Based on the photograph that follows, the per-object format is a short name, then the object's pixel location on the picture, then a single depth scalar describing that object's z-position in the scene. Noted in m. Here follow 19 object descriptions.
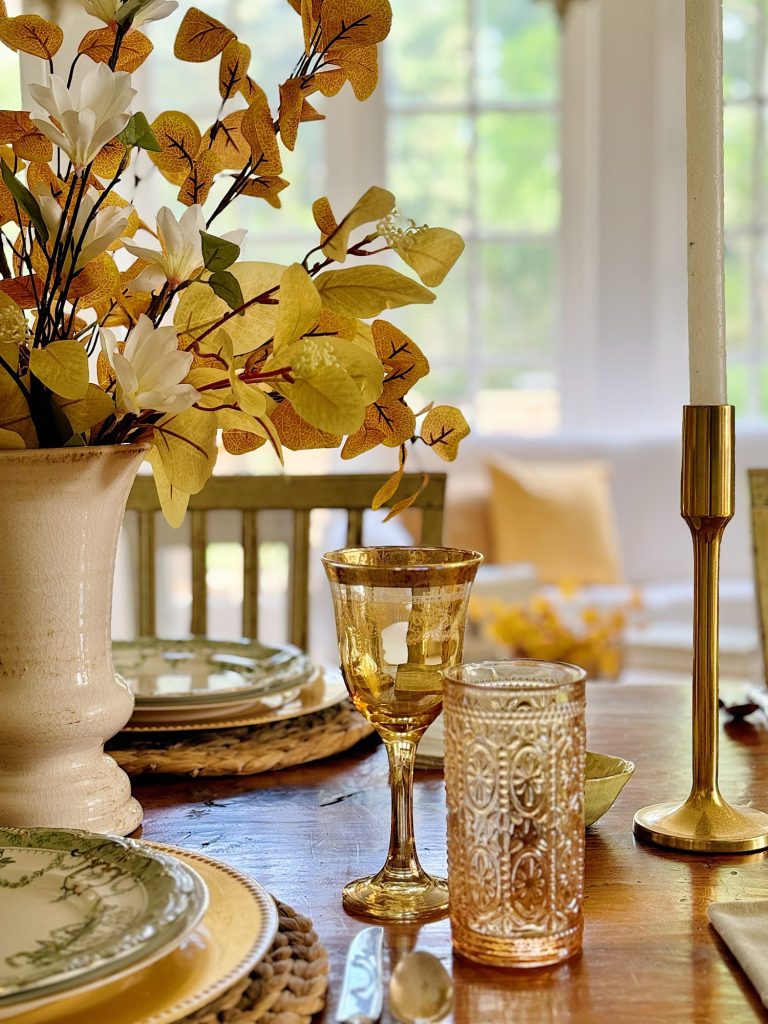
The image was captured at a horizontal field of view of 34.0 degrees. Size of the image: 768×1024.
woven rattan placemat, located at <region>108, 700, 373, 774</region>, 0.97
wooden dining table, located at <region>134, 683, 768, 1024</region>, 0.58
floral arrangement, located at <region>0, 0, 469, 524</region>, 0.66
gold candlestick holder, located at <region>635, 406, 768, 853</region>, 0.79
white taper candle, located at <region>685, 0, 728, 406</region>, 0.78
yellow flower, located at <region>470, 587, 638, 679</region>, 3.00
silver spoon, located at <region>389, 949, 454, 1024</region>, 0.55
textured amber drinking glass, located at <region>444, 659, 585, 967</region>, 0.60
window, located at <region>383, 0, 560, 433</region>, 4.66
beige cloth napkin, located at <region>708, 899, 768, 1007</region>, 0.60
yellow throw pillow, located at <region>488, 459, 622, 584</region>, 3.99
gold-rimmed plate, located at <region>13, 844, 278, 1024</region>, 0.53
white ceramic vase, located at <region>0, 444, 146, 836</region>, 0.74
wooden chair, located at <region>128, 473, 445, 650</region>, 1.61
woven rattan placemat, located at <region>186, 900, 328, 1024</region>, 0.55
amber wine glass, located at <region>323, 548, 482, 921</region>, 0.68
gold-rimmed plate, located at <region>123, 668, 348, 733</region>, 1.03
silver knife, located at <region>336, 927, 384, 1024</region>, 0.55
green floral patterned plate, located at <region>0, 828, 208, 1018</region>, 0.52
